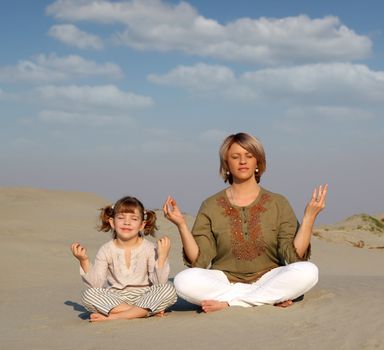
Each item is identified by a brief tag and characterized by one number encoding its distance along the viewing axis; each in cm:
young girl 547
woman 527
